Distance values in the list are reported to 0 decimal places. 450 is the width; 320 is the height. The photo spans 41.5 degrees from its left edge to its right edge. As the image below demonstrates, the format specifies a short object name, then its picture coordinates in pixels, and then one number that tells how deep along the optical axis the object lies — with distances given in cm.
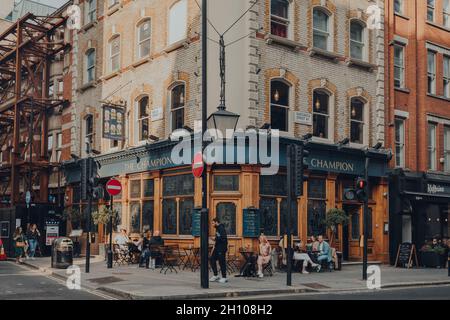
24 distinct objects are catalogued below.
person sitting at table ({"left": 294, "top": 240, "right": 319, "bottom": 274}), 2030
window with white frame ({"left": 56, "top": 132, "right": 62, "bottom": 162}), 3231
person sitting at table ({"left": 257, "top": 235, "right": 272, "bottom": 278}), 1845
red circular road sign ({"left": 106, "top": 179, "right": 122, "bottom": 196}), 1969
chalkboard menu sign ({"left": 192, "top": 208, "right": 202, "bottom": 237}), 2093
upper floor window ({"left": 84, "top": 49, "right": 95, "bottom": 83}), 2892
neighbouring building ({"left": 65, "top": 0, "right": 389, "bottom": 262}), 2095
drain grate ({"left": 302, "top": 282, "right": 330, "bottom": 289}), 1600
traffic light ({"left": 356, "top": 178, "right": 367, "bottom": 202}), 1788
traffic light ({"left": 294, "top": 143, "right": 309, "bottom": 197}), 1619
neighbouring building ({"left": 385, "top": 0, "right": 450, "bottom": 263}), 2572
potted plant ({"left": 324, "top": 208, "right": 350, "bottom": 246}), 2208
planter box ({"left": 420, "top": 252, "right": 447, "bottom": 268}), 2441
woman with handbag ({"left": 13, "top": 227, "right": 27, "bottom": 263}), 2619
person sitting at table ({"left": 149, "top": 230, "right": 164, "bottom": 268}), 2086
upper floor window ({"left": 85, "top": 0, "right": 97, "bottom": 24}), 2909
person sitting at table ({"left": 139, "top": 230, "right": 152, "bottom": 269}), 2114
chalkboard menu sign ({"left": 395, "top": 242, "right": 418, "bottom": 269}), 2370
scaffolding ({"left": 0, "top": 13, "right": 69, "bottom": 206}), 3159
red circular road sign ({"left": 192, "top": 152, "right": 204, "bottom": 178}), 1490
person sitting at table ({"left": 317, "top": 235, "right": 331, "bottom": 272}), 2103
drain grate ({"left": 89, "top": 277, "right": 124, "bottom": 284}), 1650
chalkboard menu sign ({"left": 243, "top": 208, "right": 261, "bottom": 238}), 2034
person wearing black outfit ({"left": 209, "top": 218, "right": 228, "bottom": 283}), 1638
